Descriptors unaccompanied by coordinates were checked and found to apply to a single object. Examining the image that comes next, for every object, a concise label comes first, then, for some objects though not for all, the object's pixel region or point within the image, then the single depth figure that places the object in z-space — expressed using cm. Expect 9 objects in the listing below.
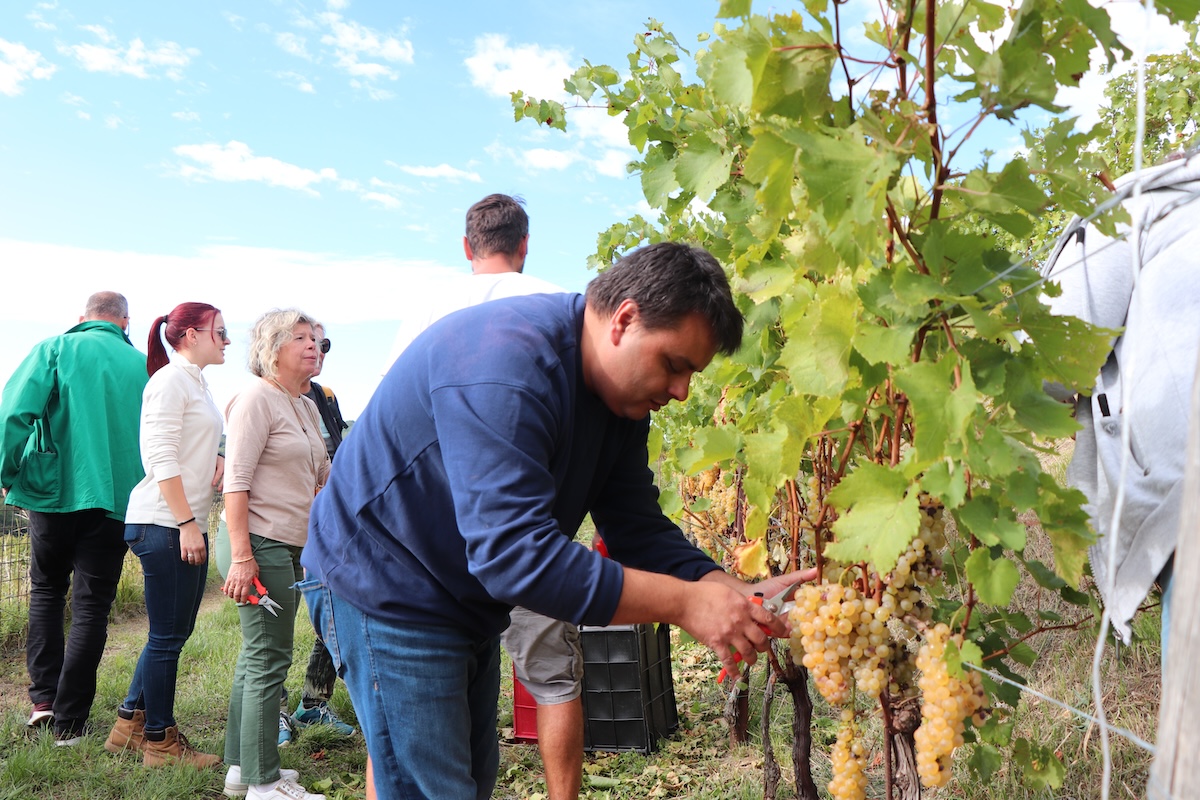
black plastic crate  381
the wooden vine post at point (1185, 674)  80
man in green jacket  398
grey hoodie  163
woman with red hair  350
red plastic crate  390
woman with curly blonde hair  330
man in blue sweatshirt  156
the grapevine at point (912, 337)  127
